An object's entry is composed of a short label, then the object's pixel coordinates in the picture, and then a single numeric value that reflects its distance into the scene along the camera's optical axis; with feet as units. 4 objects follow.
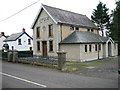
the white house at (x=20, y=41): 102.87
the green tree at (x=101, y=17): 121.33
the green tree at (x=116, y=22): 57.76
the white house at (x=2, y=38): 129.85
